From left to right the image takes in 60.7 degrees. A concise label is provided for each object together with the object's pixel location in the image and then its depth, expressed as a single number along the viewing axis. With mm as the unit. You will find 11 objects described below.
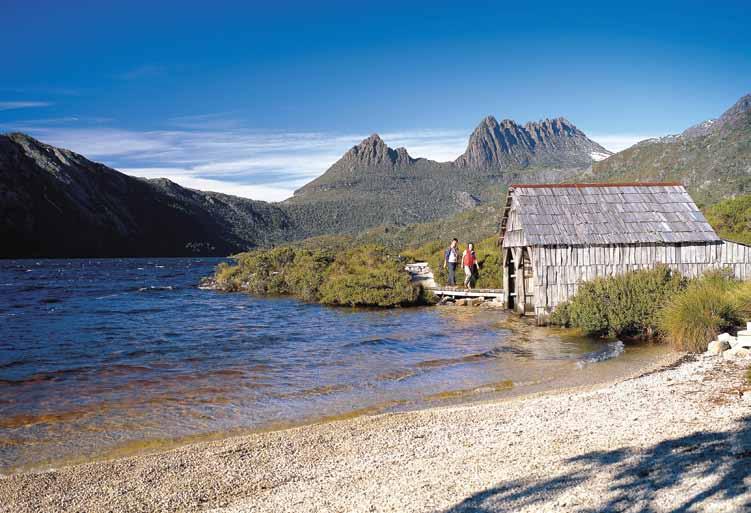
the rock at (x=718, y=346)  12086
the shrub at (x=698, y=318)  13375
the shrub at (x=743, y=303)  13852
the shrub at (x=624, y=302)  15953
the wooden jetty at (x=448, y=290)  25094
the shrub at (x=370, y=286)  26125
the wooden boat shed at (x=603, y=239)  18906
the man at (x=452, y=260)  27344
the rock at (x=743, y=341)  11487
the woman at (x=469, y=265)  26625
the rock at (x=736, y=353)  11211
